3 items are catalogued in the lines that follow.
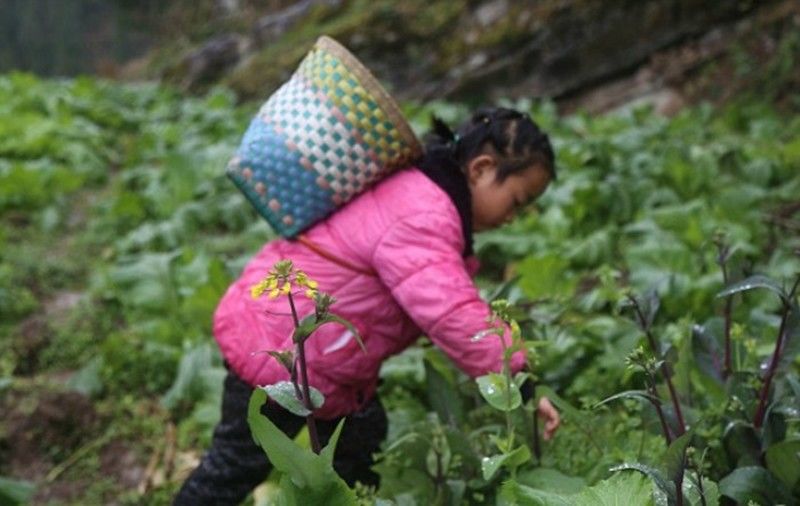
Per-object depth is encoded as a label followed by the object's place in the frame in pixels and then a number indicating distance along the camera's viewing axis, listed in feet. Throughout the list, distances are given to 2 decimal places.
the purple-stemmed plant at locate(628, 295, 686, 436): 6.70
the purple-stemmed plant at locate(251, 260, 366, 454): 4.86
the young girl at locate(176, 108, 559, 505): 7.66
